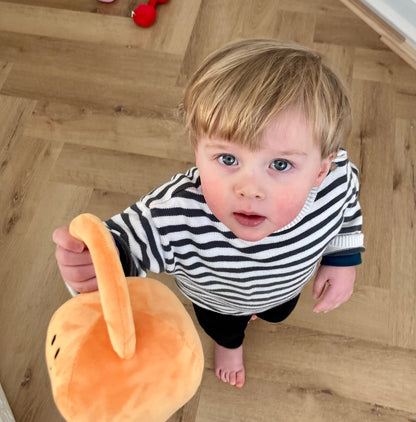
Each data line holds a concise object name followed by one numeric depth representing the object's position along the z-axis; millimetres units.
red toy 1427
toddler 534
